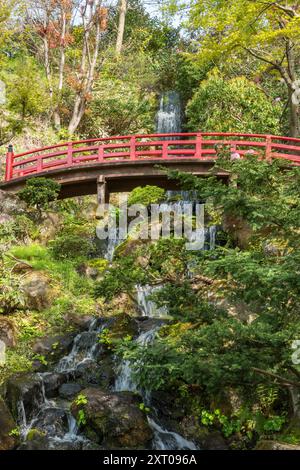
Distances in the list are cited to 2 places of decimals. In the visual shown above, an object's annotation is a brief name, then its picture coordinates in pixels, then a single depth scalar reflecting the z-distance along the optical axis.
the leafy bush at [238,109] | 18.75
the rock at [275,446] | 5.51
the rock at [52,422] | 7.62
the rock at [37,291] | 11.25
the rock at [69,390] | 8.53
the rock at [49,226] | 14.57
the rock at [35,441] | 6.95
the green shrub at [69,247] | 13.51
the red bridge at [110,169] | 14.79
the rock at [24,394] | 8.01
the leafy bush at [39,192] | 14.36
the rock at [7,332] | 9.66
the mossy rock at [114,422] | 7.16
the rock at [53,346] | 9.83
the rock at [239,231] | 11.95
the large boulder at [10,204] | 14.36
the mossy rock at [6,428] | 7.11
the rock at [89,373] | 9.04
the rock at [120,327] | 10.09
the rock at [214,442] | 7.28
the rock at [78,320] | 10.92
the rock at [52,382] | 8.58
